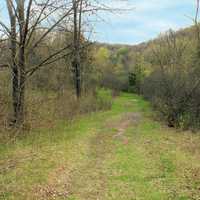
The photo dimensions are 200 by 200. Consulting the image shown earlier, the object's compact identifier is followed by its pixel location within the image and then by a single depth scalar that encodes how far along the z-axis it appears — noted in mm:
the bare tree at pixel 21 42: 11080
